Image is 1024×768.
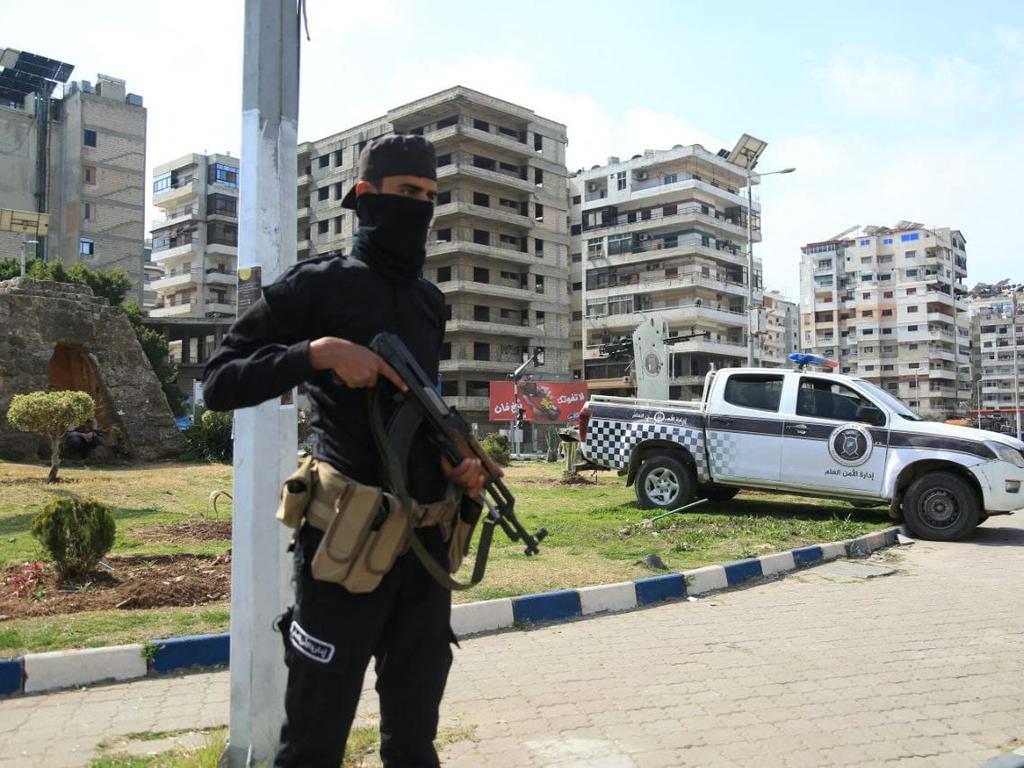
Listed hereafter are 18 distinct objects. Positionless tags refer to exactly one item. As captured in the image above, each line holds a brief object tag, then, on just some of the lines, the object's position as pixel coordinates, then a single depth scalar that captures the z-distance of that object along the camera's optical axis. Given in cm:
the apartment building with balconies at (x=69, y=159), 5484
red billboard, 3262
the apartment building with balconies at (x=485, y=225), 5575
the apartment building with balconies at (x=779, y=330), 9000
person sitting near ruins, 1786
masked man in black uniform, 203
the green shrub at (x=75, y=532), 570
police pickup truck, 920
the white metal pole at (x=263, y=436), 288
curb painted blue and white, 414
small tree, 1356
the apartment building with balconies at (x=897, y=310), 9162
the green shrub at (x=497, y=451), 1905
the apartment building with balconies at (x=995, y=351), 10319
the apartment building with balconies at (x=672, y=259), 6356
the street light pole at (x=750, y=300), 3756
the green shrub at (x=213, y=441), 1932
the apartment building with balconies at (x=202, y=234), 6869
